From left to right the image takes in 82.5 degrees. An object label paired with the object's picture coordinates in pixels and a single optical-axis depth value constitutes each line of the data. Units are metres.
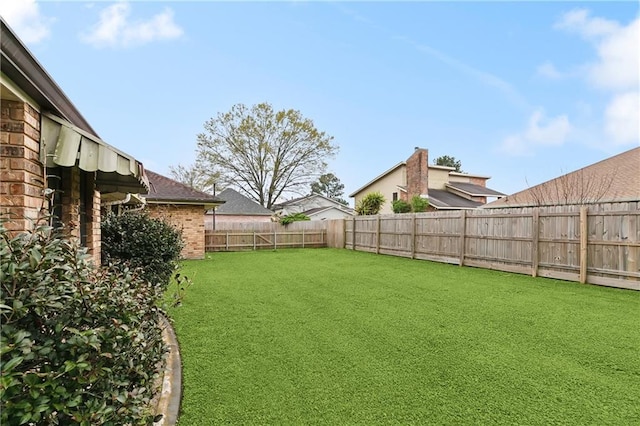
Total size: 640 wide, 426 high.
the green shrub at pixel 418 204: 20.30
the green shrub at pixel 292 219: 20.78
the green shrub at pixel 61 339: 1.33
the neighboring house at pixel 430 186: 22.03
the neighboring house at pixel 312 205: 37.78
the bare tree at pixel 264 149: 31.28
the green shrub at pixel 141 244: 5.86
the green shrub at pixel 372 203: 22.31
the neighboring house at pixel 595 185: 13.12
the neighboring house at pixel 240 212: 32.06
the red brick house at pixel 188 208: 14.22
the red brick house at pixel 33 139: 2.30
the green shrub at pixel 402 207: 21.61
